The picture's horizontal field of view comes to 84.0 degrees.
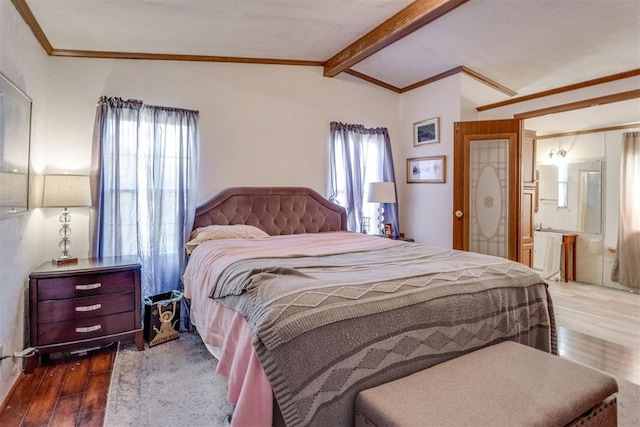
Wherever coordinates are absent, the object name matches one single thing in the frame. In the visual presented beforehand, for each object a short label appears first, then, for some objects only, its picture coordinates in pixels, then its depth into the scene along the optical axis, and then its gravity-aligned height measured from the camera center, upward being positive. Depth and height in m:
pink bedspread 1.35 -0.57
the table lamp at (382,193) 4.35 +0.21
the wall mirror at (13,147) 2.01 +0.37
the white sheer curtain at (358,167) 4.45 +0.54
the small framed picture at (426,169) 4.40 +0.53
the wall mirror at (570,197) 5.48 +0.23
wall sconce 5.84 +0.97
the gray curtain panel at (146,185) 3.18 +0.21
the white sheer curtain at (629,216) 4.96 -0.06
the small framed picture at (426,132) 4.43 +1.01
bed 1.34 -0.49
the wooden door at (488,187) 3.96 +0.26
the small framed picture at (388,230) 4.50 -0.26
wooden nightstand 2.53 -0.74
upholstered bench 1.22 -0.70
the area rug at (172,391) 1.99 -1.17
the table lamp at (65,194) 2.71 +0.10
